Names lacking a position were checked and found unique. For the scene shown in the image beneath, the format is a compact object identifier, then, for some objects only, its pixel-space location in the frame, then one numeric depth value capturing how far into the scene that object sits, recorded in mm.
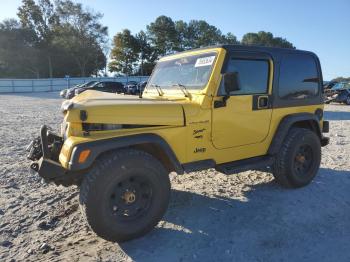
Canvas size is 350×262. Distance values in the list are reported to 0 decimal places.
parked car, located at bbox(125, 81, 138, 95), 29006
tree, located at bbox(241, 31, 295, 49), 69250
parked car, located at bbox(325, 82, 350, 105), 22188
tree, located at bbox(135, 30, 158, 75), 58625
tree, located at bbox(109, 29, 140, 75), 57719
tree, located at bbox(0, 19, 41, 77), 58625
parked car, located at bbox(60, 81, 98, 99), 28178
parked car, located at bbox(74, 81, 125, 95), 27644
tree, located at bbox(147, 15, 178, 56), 60219
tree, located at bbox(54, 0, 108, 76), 59094
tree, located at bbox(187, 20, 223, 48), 62931
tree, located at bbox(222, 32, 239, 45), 63950
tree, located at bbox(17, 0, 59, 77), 65500
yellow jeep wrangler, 3934
